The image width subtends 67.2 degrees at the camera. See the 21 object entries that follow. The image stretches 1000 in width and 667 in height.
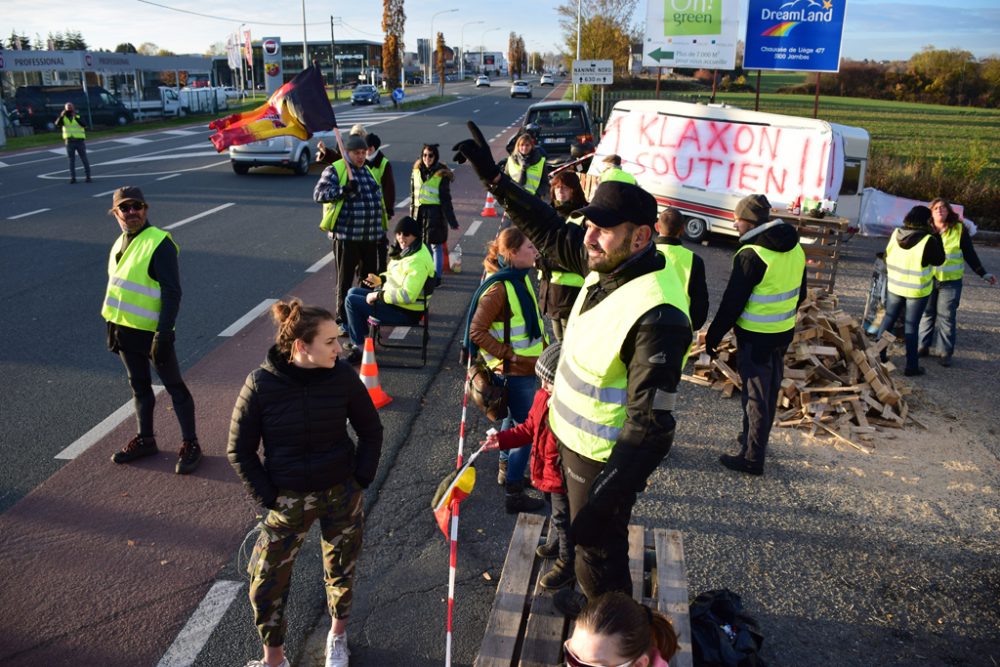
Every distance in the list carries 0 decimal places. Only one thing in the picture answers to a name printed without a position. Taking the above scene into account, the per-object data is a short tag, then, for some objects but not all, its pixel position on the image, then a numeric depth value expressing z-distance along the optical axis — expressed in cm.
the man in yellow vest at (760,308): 537
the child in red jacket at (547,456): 350
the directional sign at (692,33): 2233
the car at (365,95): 5294
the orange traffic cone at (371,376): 661
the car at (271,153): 1948
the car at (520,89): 6275
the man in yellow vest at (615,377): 272
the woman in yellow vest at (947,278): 788
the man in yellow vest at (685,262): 557
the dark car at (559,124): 1984
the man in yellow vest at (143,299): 507
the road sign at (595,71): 2578
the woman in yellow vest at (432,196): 959
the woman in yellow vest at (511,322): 483
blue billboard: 1972
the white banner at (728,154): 1191
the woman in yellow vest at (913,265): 763
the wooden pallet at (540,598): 338
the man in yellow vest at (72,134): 1750
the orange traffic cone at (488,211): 1505
